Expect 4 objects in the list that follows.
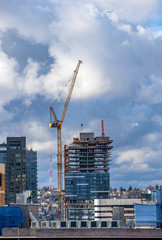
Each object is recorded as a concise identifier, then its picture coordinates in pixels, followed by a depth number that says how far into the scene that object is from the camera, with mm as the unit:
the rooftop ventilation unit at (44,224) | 141375
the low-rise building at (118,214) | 191325
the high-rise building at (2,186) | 177225
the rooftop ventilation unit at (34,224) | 141500
